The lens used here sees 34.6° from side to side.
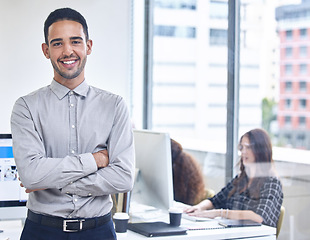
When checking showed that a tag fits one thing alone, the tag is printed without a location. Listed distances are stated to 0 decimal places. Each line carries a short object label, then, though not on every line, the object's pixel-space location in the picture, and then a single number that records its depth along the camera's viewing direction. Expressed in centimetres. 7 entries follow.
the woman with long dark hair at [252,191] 307
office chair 299
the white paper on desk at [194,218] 276
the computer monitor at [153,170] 263
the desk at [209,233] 237
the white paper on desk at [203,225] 256
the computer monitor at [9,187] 250
